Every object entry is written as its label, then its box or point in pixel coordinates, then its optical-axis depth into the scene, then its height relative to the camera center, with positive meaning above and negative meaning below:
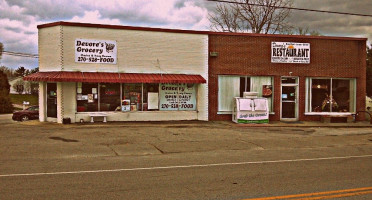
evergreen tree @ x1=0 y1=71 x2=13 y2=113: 43.19 -0.88
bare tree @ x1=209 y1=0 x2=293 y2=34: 39.59 +8.50
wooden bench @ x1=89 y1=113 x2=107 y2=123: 18.02 -1.02
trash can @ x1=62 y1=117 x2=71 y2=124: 17.52 -1.23
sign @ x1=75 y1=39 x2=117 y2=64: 17.94 +2.20
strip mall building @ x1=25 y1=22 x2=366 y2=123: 17.92 +1.20
